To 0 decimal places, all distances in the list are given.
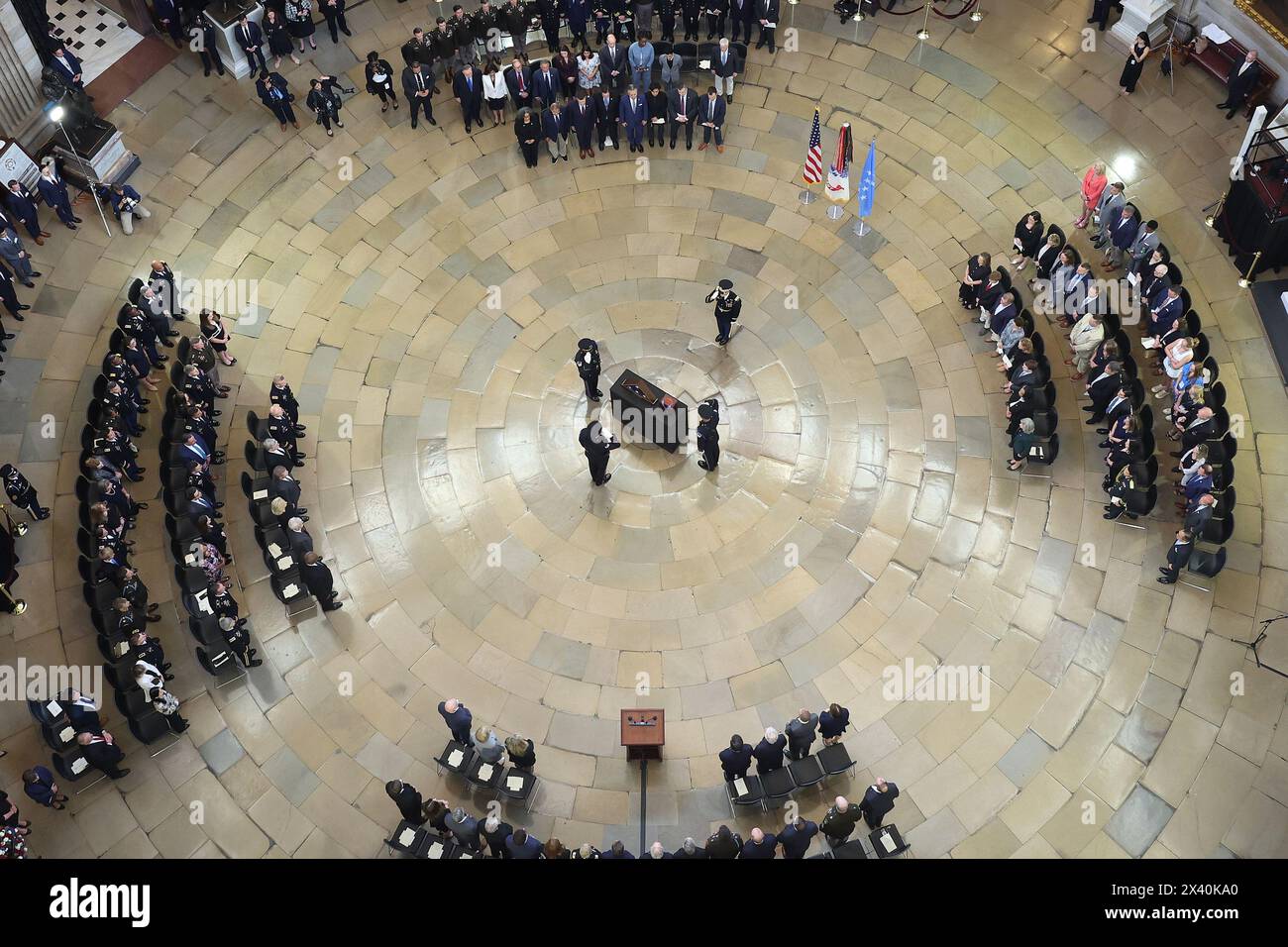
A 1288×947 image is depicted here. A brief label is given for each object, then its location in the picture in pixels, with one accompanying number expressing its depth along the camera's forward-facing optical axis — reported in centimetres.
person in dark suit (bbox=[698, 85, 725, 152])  2694
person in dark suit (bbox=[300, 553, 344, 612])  2053
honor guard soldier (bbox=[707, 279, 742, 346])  2309
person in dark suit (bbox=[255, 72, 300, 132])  2703
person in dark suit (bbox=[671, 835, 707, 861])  1727
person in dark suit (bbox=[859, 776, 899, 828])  1791
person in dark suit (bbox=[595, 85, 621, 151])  2697
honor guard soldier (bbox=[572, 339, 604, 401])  2263
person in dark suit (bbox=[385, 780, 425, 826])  1784
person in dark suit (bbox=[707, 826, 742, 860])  1734
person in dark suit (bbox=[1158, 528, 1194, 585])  2006
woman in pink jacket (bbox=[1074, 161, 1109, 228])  2445
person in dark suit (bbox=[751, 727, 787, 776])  1844
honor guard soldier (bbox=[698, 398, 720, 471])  2178
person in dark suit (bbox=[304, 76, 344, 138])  2738
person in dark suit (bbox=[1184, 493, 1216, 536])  1997
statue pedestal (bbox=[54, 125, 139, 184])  2638
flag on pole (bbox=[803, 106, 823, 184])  2516
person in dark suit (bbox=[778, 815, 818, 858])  1758
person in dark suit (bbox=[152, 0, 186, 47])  2862
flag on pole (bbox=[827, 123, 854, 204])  2481
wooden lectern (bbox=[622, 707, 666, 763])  1858
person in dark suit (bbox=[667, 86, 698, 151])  2677
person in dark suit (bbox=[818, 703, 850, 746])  1875
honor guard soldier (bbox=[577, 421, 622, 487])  2153
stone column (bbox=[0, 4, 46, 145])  2608
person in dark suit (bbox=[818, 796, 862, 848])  1767
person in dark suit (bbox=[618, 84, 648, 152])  2672
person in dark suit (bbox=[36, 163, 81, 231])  2525
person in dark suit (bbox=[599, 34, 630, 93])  2761
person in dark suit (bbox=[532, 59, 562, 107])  2736
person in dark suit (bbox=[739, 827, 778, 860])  1731
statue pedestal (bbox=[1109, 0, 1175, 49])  2767
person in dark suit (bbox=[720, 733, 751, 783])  1835
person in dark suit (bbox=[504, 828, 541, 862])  1745
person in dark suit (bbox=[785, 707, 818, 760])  1859
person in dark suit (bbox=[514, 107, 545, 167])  2659
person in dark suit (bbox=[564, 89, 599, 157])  2681
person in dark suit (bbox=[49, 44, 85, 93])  2702
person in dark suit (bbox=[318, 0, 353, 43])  2922
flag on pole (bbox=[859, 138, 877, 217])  2514
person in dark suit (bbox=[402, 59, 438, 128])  2736
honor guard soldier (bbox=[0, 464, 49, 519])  2109
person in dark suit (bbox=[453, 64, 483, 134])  2731
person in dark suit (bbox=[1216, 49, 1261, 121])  2555
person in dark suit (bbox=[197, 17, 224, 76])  2844
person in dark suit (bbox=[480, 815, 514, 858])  1755
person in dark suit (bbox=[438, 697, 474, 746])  1869
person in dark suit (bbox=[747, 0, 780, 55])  2869
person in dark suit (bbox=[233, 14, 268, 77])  2820
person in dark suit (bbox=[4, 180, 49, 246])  2500
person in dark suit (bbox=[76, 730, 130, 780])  1844
